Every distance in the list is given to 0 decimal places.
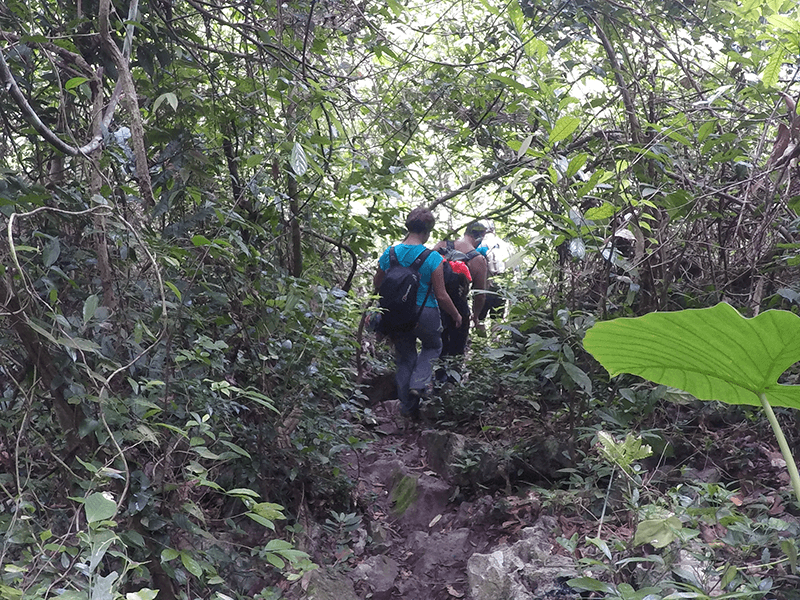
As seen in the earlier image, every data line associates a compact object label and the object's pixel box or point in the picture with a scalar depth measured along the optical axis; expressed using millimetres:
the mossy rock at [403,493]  3729
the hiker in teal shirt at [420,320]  4617
